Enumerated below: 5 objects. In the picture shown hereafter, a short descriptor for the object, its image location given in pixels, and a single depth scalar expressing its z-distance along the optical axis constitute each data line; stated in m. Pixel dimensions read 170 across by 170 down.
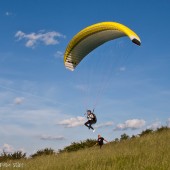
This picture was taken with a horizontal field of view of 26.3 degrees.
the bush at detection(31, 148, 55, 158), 25.02
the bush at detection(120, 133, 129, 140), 26.01
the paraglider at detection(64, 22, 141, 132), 14.48
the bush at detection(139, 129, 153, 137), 26.15
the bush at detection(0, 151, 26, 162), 23.31
